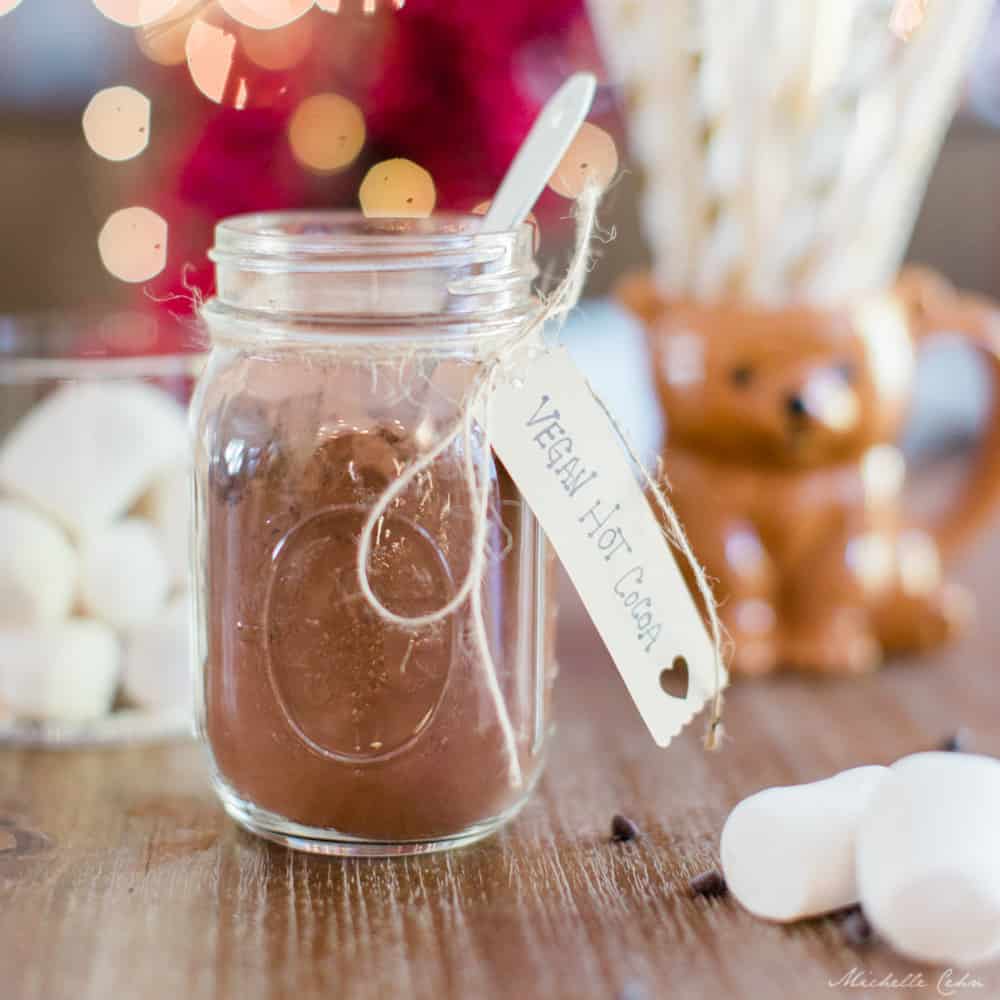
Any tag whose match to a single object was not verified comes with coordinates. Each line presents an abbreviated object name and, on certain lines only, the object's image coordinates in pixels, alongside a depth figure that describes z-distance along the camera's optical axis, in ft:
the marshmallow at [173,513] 2.44
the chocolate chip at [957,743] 2.31
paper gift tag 1.85
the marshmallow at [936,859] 1.55
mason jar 1.82
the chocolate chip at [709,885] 1.84
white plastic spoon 1.89
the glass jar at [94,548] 2.35
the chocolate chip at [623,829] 2.03
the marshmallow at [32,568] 2.32
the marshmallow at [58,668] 2.36
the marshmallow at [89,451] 2.36
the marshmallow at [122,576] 2.36
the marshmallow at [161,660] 2.40
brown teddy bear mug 2.70
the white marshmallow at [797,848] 1.73
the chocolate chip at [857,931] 1.69
